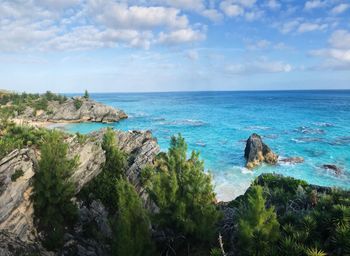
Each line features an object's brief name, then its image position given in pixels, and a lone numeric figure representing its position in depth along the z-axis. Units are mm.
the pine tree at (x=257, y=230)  15758
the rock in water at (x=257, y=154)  52044
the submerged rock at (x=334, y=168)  46744
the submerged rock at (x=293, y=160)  53000
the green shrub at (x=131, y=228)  18453
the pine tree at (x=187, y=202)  19703
